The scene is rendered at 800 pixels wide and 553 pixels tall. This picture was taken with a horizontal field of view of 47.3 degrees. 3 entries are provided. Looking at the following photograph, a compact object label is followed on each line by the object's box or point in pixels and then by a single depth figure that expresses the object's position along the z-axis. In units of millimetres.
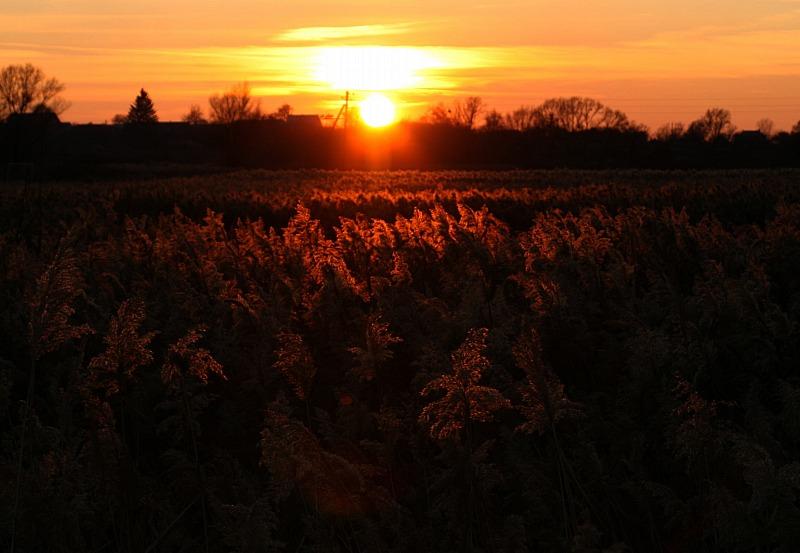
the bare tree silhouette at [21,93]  97062
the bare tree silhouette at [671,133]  90288
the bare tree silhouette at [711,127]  94125
